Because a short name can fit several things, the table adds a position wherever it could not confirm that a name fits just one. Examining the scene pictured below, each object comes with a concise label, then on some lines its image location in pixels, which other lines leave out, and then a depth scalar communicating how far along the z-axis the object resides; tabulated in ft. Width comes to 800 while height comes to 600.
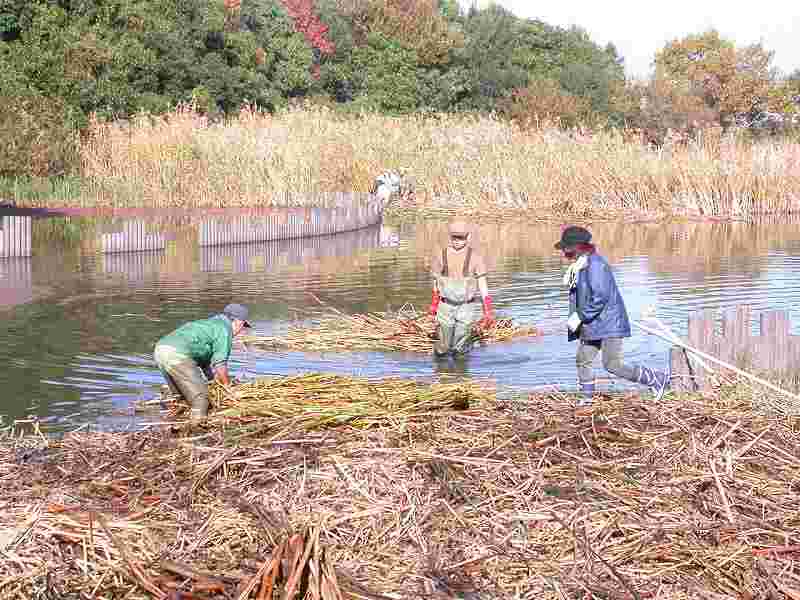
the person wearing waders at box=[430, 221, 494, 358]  39.73
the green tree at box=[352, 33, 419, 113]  180.04
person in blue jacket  32.89
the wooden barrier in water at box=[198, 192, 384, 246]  81.01
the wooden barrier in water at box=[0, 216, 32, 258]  70.85
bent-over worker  27.84
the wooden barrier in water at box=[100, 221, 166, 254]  74.13
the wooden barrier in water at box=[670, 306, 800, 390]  32.96
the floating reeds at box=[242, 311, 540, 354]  41.60
